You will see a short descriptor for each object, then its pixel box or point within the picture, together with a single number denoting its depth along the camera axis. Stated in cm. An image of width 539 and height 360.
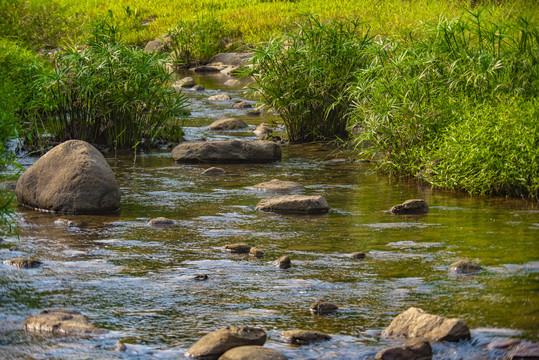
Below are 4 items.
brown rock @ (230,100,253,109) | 2620
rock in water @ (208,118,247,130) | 2206
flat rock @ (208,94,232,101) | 2792
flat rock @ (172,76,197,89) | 3145
